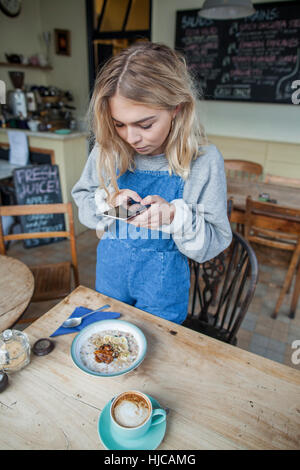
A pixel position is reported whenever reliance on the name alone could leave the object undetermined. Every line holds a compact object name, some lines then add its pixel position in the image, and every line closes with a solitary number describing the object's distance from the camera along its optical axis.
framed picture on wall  4.82
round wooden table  1.14
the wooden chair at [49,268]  1.83
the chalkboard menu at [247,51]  3.29
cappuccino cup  0.64
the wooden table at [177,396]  0.68
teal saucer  0.66
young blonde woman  0.87
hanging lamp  2.26
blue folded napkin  0.97
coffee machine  3.83
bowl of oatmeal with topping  0.83
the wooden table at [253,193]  2.33
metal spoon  0.98
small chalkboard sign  3.05
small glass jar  0.81
